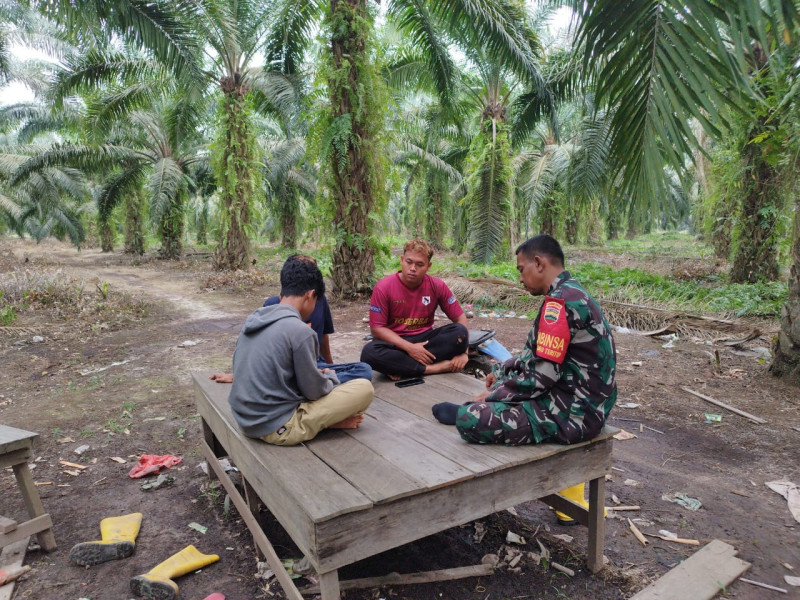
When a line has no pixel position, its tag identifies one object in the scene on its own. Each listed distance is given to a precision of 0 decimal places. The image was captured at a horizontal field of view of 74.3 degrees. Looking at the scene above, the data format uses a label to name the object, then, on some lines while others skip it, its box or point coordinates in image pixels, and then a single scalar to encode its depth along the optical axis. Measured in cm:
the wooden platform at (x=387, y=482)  197
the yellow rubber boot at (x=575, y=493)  306
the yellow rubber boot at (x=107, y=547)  271
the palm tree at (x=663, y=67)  243
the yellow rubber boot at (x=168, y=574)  240
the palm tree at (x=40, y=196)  1889
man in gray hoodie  250
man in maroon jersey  395
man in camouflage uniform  246
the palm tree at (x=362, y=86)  824
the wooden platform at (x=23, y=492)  266
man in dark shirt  357
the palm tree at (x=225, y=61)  760
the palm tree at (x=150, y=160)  1464
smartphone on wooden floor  365
